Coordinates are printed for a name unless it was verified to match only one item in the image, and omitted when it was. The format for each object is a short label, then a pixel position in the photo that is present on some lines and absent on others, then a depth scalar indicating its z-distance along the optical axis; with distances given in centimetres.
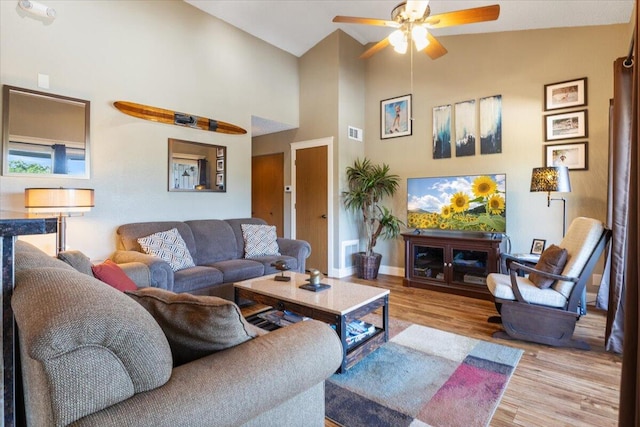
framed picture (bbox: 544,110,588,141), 360
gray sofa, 297
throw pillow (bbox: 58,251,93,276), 174
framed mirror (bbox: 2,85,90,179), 279
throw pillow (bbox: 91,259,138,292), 181
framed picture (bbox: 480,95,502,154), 413
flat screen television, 400
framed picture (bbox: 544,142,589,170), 359
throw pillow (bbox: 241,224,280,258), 404
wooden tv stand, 385
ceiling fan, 241
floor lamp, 321
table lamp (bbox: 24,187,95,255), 255
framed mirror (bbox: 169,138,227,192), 392
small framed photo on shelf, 367
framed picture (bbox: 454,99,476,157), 433
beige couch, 69
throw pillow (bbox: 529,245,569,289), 261
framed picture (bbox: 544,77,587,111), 361
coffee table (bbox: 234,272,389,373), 211
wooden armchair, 249
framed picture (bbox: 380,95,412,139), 492
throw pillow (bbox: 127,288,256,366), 102
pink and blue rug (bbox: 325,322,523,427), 174
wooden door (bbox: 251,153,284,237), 600
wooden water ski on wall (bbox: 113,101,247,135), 348
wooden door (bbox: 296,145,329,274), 518
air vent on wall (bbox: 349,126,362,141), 517
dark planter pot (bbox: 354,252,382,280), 485
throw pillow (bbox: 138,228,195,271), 320
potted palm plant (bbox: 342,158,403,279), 487
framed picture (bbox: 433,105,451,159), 452
